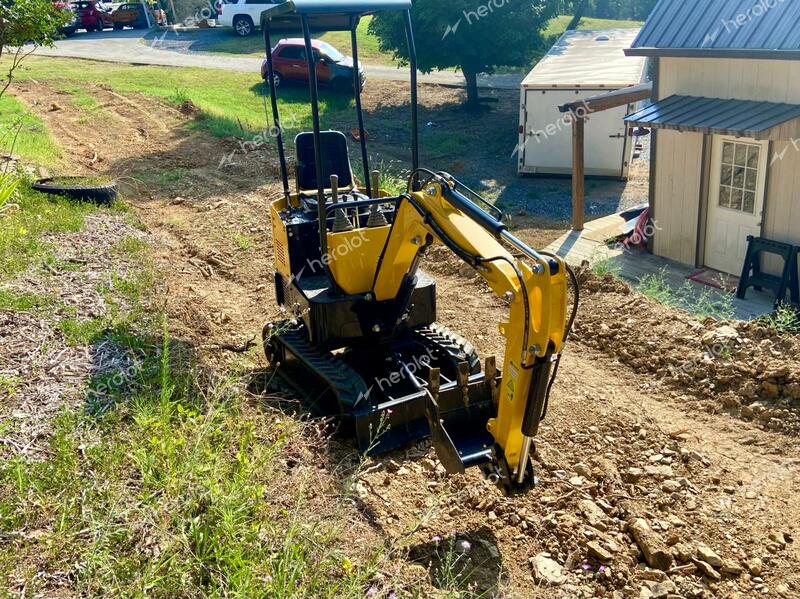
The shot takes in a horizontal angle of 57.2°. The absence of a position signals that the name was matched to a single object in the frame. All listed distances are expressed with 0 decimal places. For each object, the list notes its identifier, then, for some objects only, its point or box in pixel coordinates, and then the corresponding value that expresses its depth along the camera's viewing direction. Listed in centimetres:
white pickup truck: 3209
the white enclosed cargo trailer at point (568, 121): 1616
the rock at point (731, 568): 484
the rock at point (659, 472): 579
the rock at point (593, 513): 525
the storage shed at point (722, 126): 950
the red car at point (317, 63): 2262
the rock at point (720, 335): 752
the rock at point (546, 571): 483
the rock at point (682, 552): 492
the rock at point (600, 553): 493
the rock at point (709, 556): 488
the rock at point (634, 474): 578
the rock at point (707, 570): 479
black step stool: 958
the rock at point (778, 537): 508
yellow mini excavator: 455
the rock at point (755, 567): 484
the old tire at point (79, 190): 1097
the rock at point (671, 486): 563
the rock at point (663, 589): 463
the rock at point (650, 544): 491
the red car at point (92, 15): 3553
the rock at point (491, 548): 505
